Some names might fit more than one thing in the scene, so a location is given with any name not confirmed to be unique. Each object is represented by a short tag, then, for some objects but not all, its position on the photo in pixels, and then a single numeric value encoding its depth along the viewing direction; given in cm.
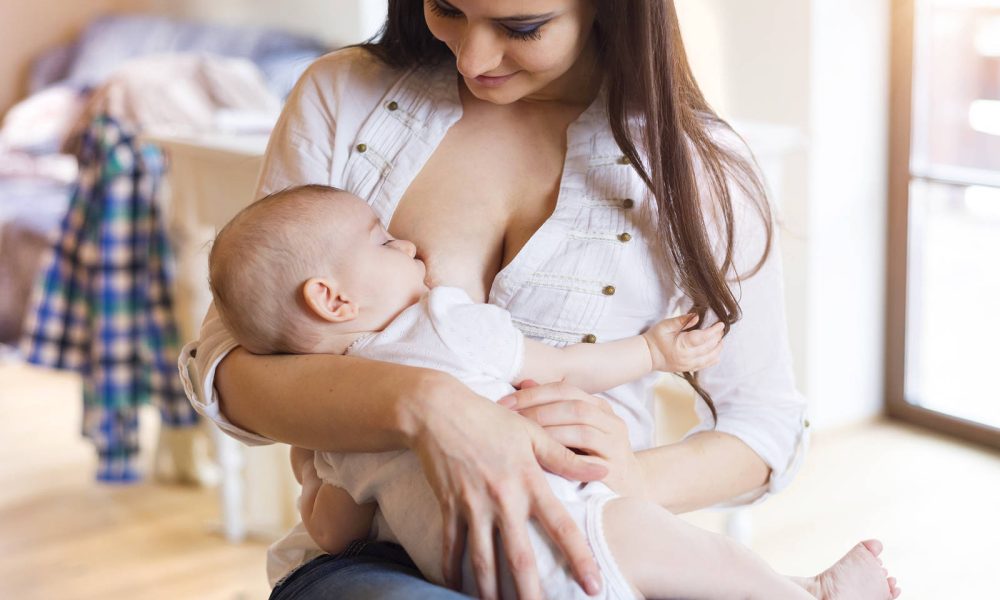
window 313
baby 109
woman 109
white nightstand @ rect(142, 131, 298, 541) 254
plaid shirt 284
